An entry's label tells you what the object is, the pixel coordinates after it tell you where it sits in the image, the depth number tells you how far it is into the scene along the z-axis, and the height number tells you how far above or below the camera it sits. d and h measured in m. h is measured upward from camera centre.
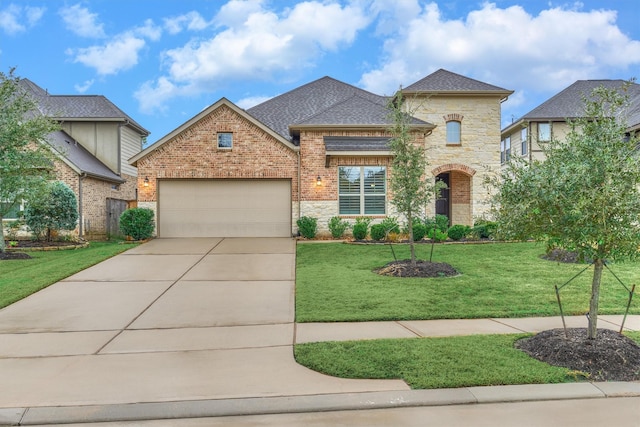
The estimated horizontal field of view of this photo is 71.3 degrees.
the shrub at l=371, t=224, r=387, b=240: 15.31 -0.68
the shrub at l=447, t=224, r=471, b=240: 15.39 -0.68
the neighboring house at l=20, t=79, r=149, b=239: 18.88 +3.12
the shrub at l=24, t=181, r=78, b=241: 15.65 -0.03
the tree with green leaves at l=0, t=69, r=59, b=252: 13.36 +1.99
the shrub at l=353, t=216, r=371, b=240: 15.52 -0.62
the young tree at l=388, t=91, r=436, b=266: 10.70 +0.99
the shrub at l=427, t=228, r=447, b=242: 15.51 -0.83
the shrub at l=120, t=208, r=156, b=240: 16.34 -0.40
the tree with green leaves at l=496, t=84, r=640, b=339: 4.79 +0.21
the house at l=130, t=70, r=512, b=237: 17.12 +1.51
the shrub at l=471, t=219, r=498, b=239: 15.64 -0.70
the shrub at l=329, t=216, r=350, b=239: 16.64 -0.55
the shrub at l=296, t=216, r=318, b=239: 16.50 -0.55
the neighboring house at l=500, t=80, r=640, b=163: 24.11 +5.41
